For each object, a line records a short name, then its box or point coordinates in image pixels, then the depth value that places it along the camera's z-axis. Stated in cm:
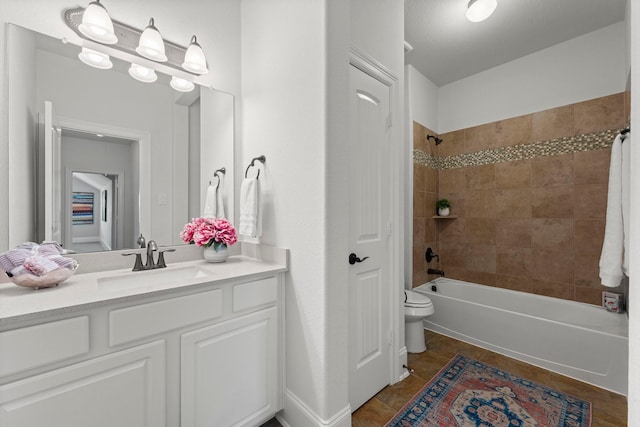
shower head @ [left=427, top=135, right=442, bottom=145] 326
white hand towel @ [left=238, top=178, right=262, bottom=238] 160
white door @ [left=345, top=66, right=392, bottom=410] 159
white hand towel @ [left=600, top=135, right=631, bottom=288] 166
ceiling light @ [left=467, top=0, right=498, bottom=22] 188
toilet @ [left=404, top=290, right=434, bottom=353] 220
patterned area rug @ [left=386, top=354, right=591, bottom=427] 151
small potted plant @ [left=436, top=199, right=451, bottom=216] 321
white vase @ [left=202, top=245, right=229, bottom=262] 162
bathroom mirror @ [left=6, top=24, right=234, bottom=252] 123
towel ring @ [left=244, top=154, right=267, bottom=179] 167
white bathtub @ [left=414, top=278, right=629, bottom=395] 182
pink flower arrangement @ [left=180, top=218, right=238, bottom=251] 159
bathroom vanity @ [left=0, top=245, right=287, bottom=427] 87
